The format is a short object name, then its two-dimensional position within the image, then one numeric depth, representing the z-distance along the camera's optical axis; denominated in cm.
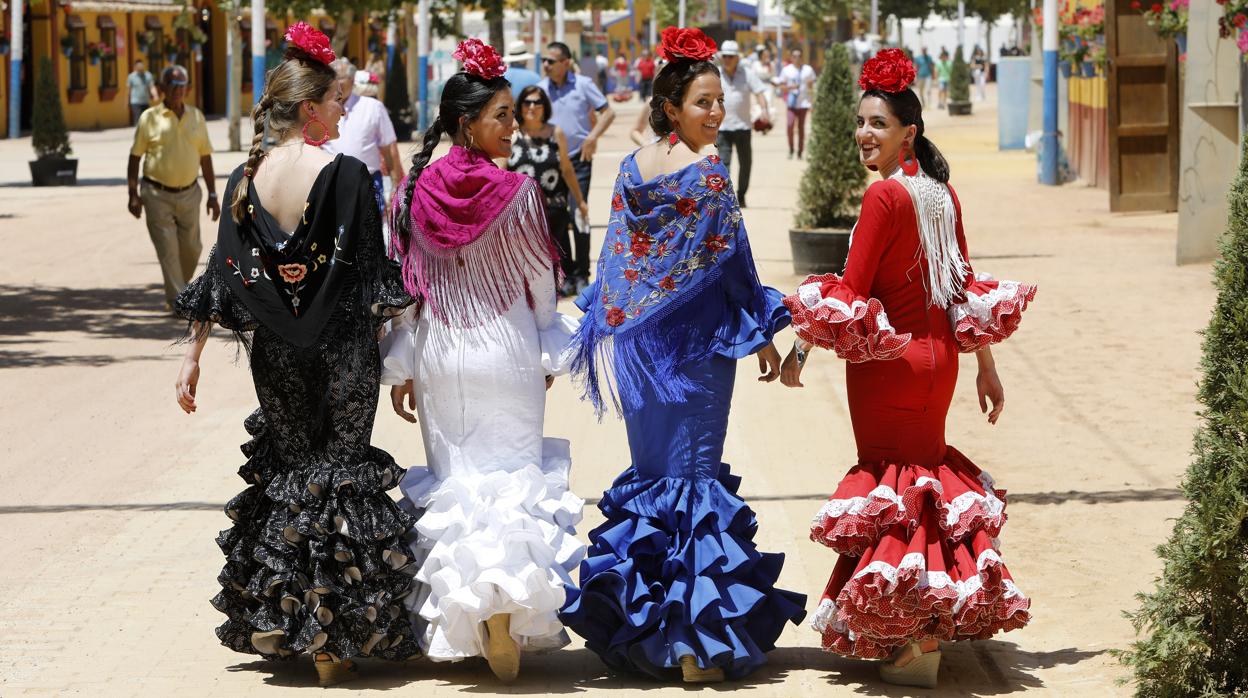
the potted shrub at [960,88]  4959
